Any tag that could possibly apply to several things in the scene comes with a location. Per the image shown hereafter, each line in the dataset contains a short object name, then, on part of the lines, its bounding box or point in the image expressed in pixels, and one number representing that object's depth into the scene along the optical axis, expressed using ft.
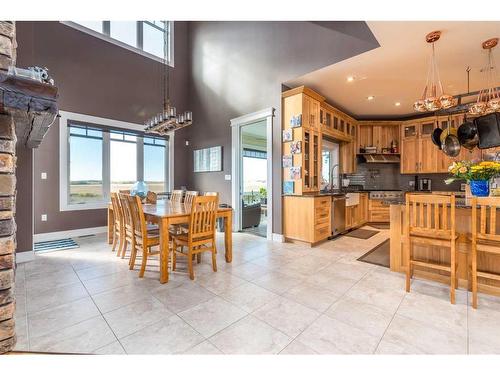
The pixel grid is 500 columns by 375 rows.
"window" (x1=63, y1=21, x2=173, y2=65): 16.67
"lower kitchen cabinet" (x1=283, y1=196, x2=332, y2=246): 12.66
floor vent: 12.28
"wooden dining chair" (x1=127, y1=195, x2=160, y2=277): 8.71
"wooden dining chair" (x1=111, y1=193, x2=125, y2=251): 10.86
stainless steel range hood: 19.58
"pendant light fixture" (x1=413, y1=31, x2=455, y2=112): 8.52
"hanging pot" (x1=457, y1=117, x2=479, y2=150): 12.15
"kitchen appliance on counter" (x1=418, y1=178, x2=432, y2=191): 18.63
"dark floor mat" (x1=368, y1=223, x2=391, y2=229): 17.75
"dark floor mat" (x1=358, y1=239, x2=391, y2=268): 10.36
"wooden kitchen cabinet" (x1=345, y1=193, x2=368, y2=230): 16.20
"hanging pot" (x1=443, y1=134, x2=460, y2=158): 12.41
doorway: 14.46
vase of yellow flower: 7.62
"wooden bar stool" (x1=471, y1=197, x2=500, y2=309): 6.46
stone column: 4.14
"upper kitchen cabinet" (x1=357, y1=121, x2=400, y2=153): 19.53
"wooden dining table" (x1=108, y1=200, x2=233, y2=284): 8.32
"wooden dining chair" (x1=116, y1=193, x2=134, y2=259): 9.57
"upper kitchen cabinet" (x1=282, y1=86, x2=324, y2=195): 13.12
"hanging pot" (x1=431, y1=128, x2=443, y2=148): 12.87
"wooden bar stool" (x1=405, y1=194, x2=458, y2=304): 6.96
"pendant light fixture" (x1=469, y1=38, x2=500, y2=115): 9.20
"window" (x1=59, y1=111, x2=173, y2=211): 15.25
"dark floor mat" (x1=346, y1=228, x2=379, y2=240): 15.12
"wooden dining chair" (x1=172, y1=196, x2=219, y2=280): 8.73
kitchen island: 7.44
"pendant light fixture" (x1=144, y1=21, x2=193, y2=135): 11.56
